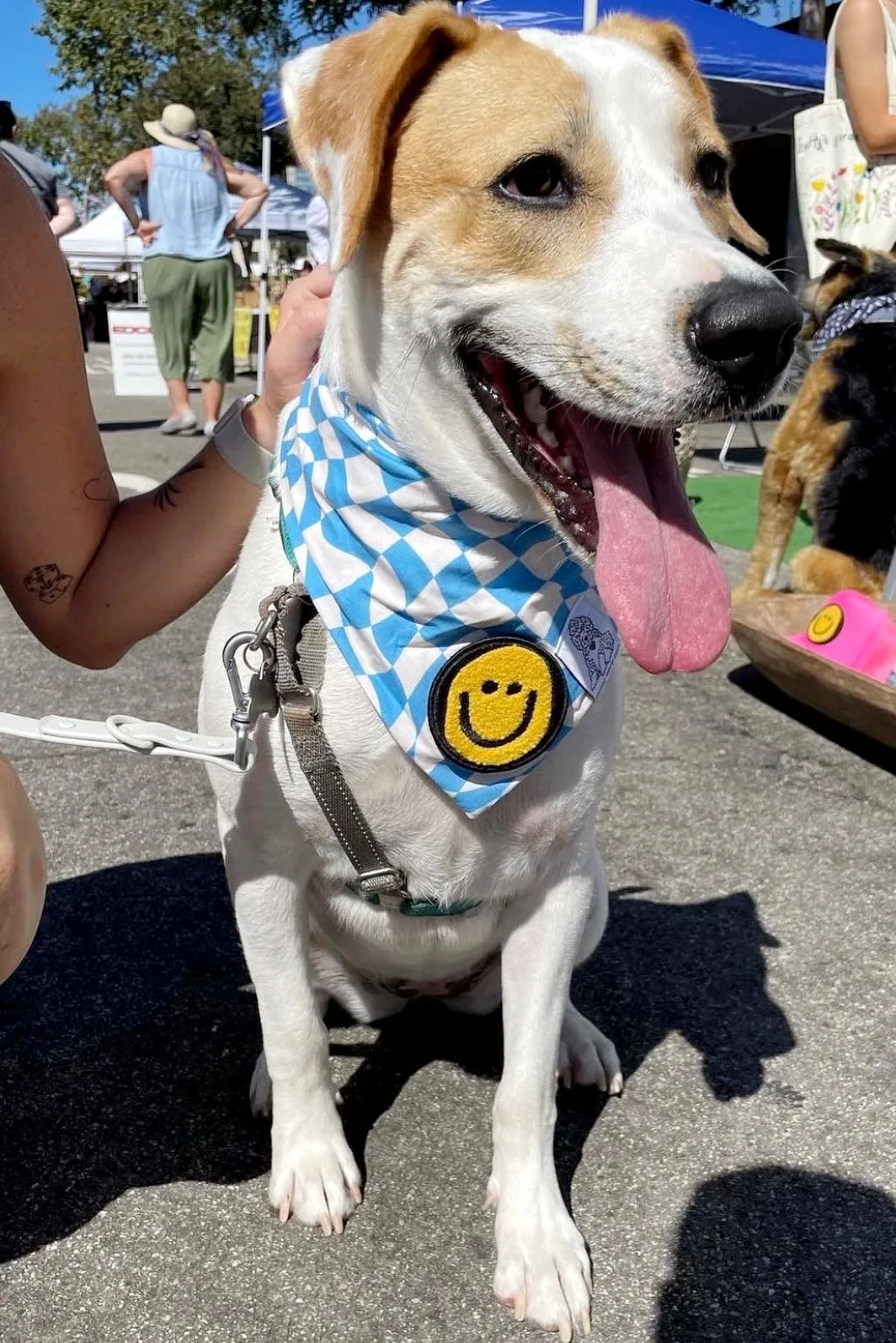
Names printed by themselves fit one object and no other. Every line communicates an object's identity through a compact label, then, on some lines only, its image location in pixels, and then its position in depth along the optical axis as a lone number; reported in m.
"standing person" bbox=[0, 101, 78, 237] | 6.25
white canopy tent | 22.38
